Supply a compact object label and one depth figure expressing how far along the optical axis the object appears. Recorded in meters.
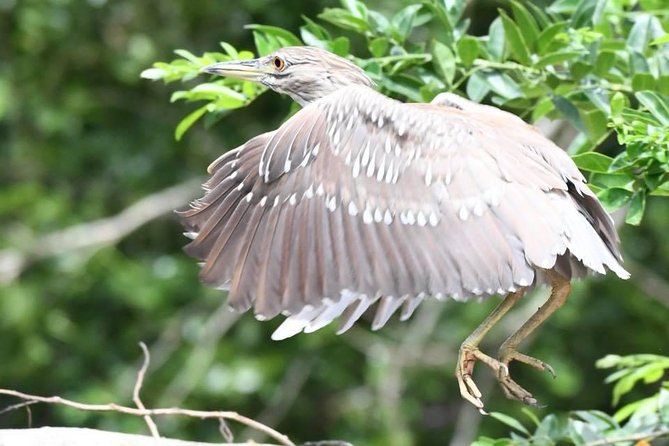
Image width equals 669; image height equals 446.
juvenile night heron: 6.29
